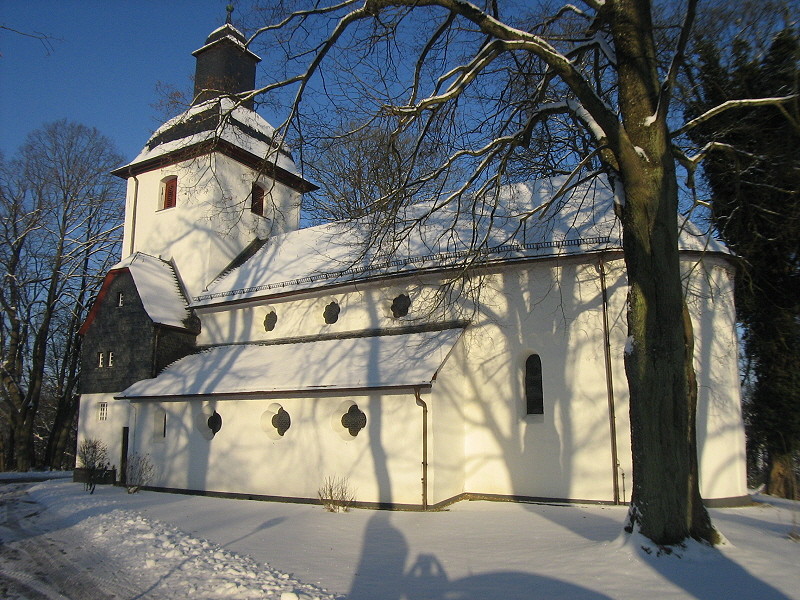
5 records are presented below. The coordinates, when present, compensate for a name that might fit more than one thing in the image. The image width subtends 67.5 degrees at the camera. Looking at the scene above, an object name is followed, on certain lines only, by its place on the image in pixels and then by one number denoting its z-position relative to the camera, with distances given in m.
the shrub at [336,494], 12.45
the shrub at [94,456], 17.98
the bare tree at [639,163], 6.97
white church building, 12.69
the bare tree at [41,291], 25.83
